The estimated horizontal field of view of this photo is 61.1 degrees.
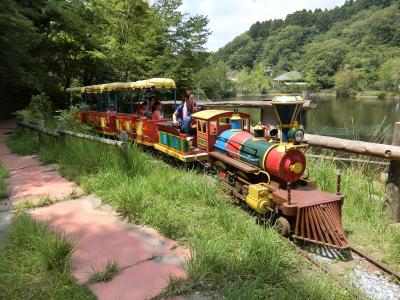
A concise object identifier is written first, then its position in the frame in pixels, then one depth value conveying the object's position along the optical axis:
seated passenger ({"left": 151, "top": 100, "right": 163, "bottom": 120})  9.48
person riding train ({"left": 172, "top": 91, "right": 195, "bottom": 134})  7.87
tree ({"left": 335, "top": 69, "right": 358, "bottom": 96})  68.00
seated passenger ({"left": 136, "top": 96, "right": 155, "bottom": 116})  9.55
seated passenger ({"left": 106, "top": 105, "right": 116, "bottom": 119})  11.20
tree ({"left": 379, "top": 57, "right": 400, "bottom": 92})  57.22
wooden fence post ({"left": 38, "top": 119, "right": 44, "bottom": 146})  9.38
